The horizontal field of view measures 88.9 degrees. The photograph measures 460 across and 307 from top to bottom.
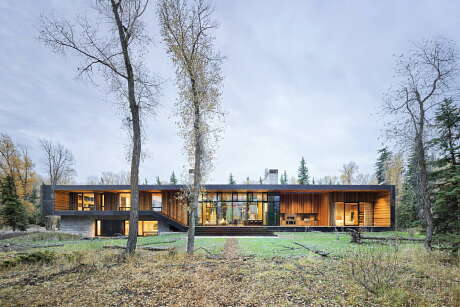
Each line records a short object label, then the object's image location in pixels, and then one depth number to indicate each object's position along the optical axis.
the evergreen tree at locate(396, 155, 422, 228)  16.29
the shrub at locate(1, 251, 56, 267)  6.21
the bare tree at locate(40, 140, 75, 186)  29.54
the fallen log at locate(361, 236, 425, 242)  10.08
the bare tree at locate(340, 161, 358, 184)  47.34
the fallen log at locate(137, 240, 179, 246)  10.86
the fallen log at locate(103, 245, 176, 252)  8.73
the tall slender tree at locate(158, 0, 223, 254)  7.99
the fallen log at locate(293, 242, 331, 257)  7.66
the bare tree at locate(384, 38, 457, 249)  8.04
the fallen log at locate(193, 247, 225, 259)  7.61
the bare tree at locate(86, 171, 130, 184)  60.25
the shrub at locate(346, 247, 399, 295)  4.31
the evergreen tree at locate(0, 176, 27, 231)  18.81
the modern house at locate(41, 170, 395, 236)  18.20
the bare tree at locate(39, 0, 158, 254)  7.54
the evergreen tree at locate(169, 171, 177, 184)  45.50
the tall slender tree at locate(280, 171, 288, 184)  54.03
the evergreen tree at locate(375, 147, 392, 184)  30.92
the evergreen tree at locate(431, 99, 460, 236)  6.82
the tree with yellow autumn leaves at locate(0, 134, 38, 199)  24.98
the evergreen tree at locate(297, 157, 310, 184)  37.90
